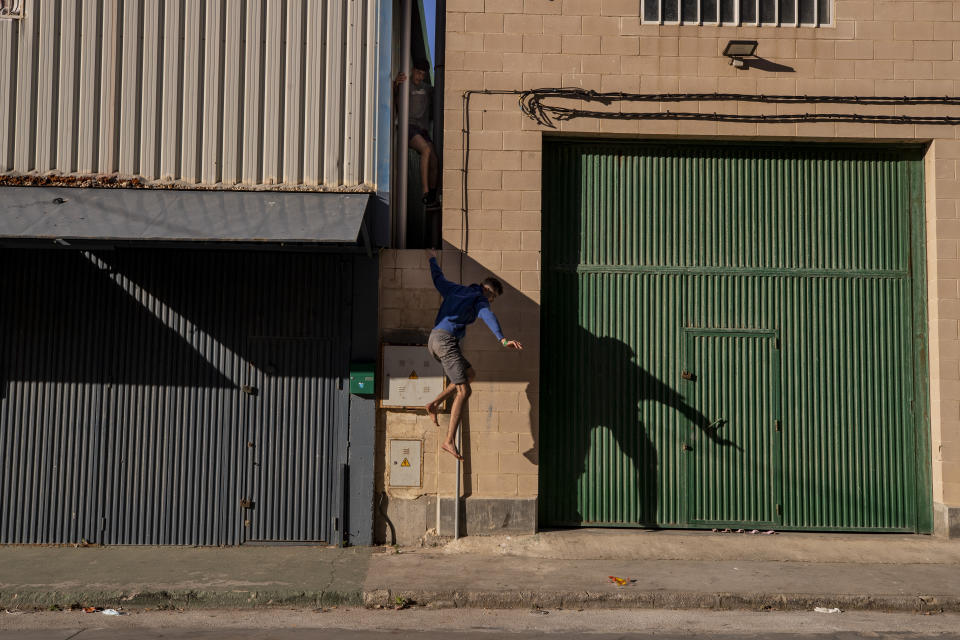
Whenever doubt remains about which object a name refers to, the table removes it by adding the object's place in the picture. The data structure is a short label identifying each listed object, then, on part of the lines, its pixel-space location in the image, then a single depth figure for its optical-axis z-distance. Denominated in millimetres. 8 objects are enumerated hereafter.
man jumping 8055
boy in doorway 9273
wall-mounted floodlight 8711
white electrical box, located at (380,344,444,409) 8562
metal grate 9055
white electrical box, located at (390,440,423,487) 8547
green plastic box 8422
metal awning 7297
